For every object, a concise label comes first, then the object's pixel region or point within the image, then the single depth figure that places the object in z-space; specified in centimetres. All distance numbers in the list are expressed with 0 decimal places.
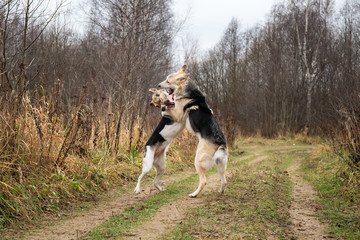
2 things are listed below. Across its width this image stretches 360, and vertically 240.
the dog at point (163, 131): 568
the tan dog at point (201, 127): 529
